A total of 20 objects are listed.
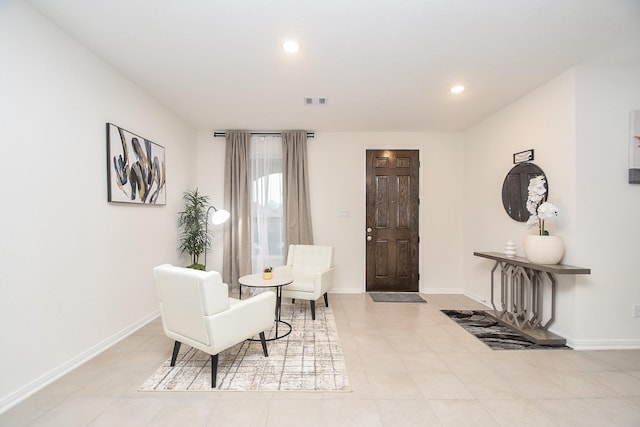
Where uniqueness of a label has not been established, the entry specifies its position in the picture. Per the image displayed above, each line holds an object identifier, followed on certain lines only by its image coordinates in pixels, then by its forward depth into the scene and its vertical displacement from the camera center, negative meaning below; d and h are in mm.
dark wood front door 4773 -403
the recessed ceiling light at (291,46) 2297 +1375
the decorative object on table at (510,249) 3287 -452
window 4684 +271
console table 2789 -980
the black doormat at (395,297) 4339 -1386
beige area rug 2086 -1311
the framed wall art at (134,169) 2713 +449
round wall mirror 3233 +263
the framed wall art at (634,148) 2660 +596
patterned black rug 2748 -1342
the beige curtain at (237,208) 4578 +34
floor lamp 3455 -86
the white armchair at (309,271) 3531 -847
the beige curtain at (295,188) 4633 +368
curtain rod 4699 +1284
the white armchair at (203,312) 2002 -779
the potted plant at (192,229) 4082 -278
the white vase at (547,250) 2699 -379
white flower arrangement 2713 +63
